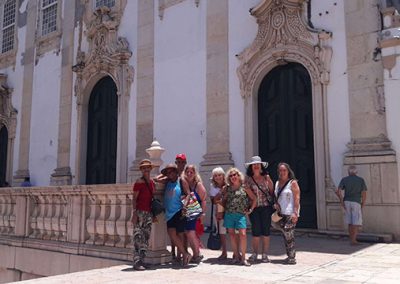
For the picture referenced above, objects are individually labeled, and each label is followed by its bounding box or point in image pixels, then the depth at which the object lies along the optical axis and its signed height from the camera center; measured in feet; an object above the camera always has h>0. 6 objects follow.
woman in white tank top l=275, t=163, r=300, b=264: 23.67 -0.30
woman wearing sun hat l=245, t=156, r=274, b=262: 23.89 -0.64
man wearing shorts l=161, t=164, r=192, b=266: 23.38 -0.44
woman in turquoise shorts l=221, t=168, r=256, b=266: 23.17 -0.50
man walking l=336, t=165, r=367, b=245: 29.78 -0.06
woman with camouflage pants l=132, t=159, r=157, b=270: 22.53 -0.62
